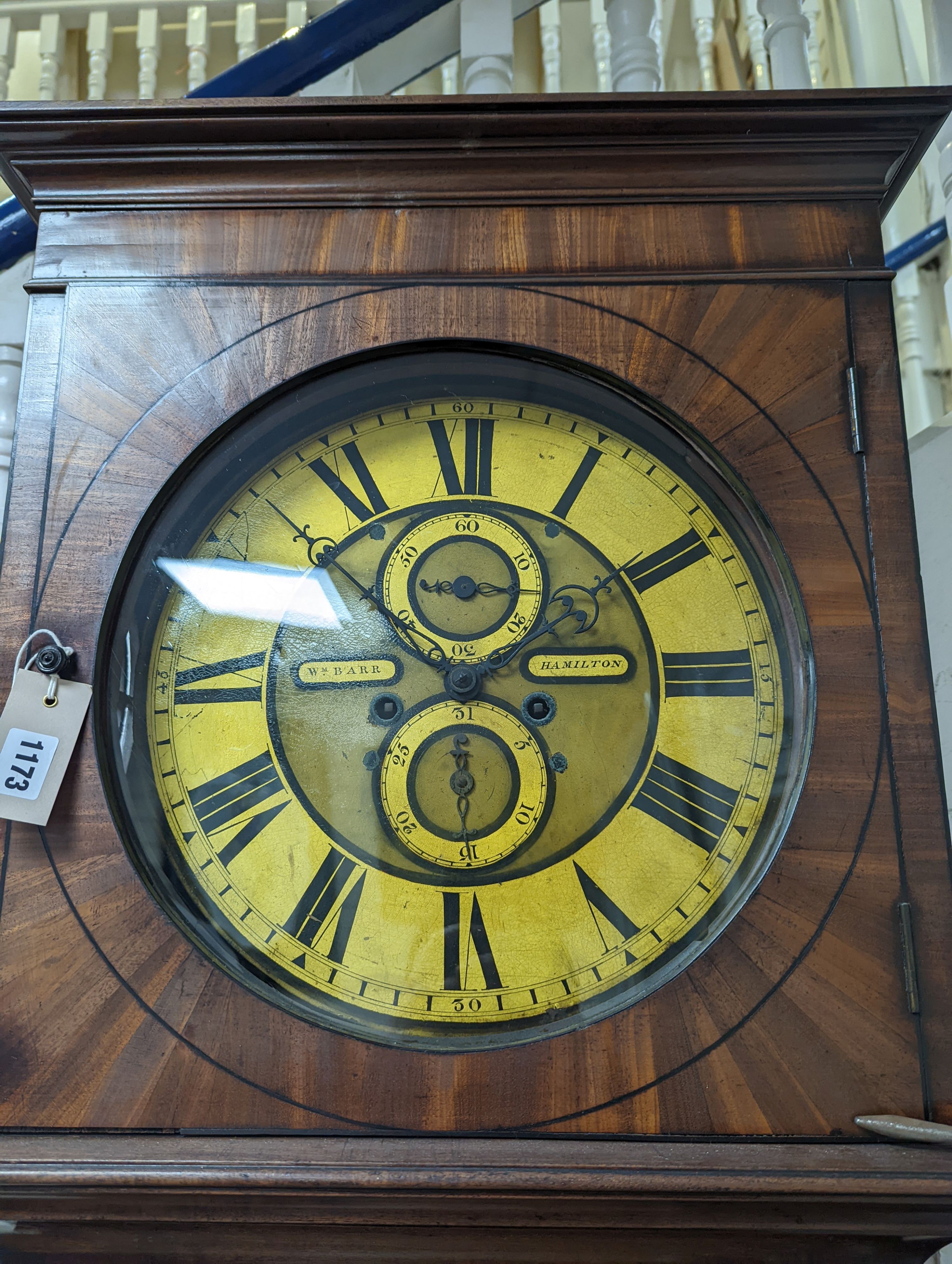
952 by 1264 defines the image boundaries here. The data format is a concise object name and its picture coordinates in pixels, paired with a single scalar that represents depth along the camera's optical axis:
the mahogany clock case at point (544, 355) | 0.85
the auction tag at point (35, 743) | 0.91
